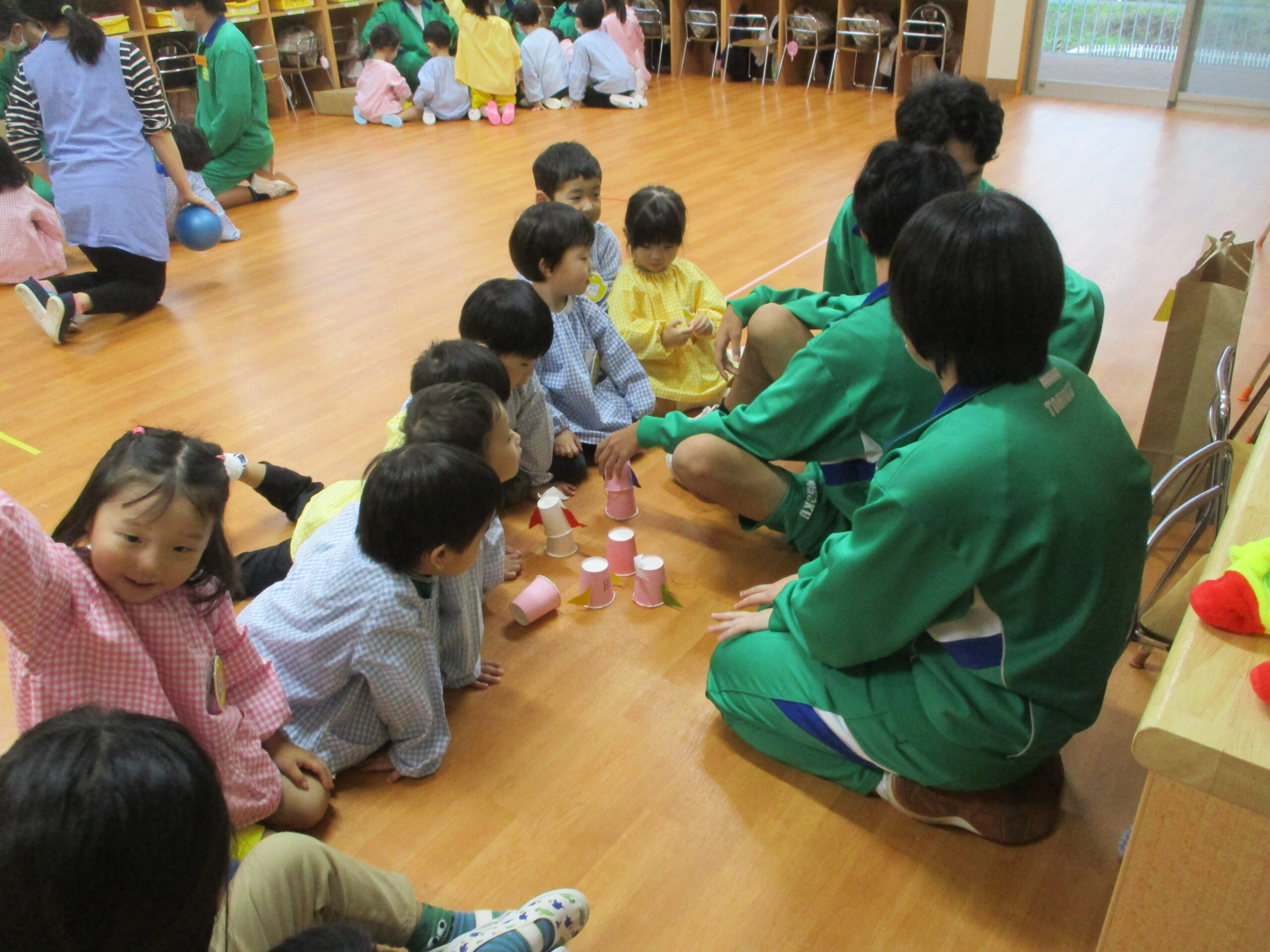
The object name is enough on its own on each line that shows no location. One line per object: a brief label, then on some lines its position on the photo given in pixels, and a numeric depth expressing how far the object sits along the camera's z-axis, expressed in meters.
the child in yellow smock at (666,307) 2.72
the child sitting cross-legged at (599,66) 7.15
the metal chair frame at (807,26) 7.27
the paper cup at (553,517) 2.29
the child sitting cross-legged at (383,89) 6.95
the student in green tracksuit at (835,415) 1.82
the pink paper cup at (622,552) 2.18
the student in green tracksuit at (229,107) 4.81
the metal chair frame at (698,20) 7.98
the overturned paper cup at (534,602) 2.06
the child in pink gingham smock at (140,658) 1.19
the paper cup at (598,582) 2.10
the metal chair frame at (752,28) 7.58
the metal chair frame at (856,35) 7.00
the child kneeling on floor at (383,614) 1.56
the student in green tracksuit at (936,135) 2.30
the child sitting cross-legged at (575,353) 2.50
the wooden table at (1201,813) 0.87
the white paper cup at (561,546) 2.30
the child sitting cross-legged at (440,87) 6.98
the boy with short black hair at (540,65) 7.16
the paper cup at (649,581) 2.10
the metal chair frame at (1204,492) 1.52
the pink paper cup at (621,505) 2.42
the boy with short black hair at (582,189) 2.94
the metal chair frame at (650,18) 8.21
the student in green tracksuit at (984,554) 1.27
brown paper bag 2.13
